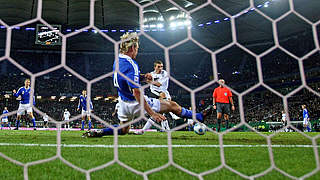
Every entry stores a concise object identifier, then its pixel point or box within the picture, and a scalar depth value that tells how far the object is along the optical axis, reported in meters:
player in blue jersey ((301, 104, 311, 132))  12.32
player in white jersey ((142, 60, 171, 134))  6.01
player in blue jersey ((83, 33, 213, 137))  3.18
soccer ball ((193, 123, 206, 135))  5.25
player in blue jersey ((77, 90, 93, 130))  10.59
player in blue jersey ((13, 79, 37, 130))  8.23
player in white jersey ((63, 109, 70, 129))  19.48
